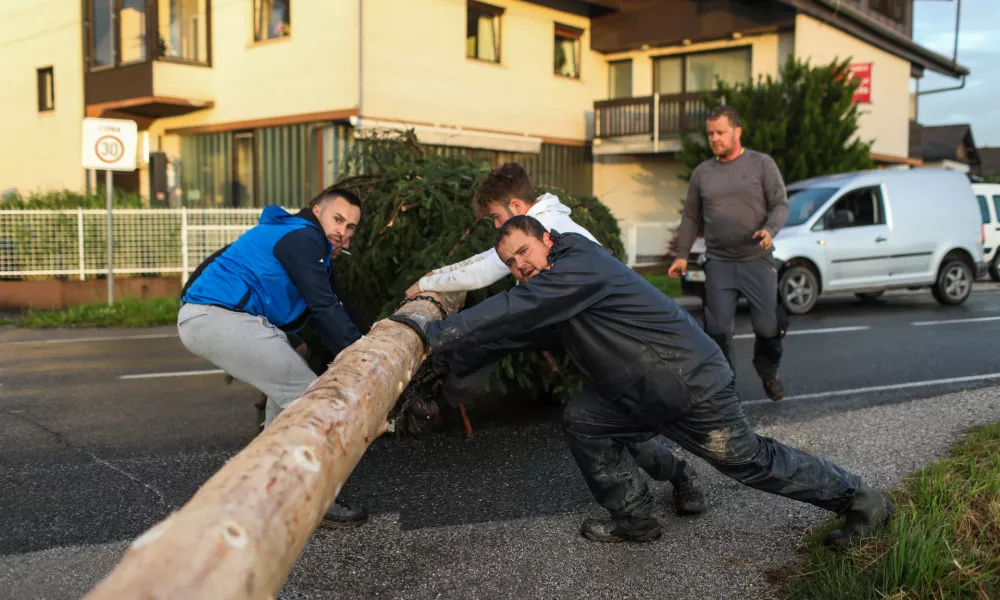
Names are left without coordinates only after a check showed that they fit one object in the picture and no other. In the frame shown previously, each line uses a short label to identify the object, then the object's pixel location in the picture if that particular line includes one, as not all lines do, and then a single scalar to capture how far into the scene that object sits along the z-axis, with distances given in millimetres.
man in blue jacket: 4348
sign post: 13688
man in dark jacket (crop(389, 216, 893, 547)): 3625
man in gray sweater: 6273
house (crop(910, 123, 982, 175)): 41562
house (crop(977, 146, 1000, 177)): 71500
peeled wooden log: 1775
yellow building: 18391
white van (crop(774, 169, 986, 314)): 13539
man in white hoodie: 4535
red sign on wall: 22516
